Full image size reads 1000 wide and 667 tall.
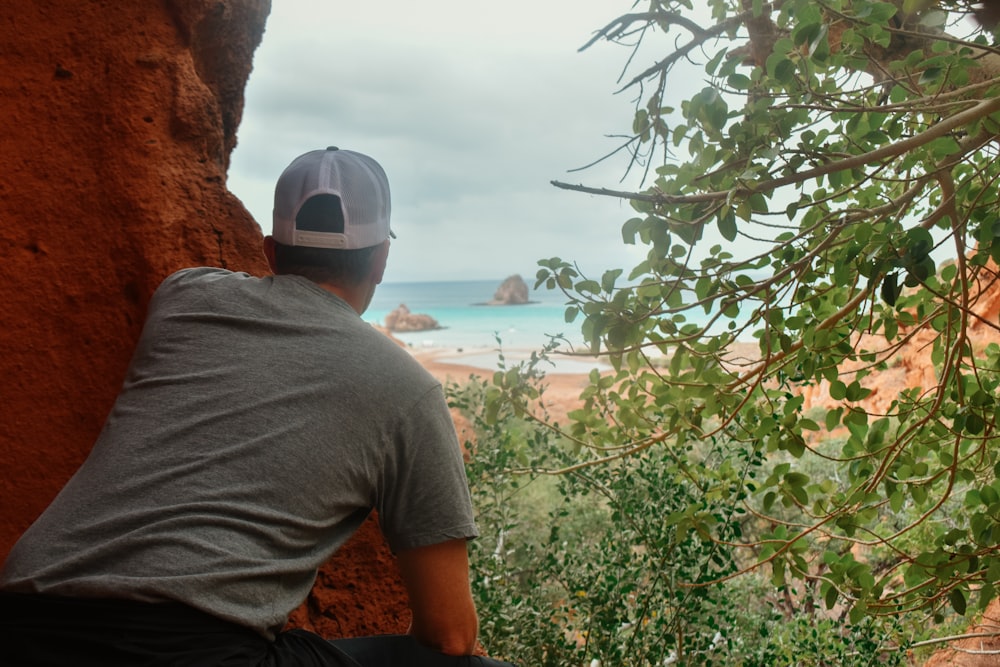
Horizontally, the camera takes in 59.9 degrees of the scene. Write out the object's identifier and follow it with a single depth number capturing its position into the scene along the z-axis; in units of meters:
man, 1.20
